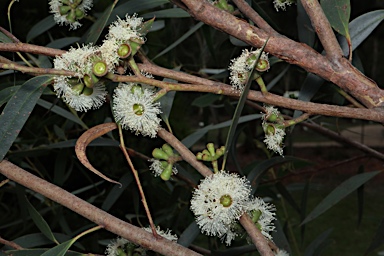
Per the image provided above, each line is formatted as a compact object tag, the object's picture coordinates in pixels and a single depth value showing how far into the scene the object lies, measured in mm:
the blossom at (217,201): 378
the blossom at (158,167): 406
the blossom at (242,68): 381
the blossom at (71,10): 431
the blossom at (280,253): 403
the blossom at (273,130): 391
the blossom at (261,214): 396
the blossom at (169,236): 415
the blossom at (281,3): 410
